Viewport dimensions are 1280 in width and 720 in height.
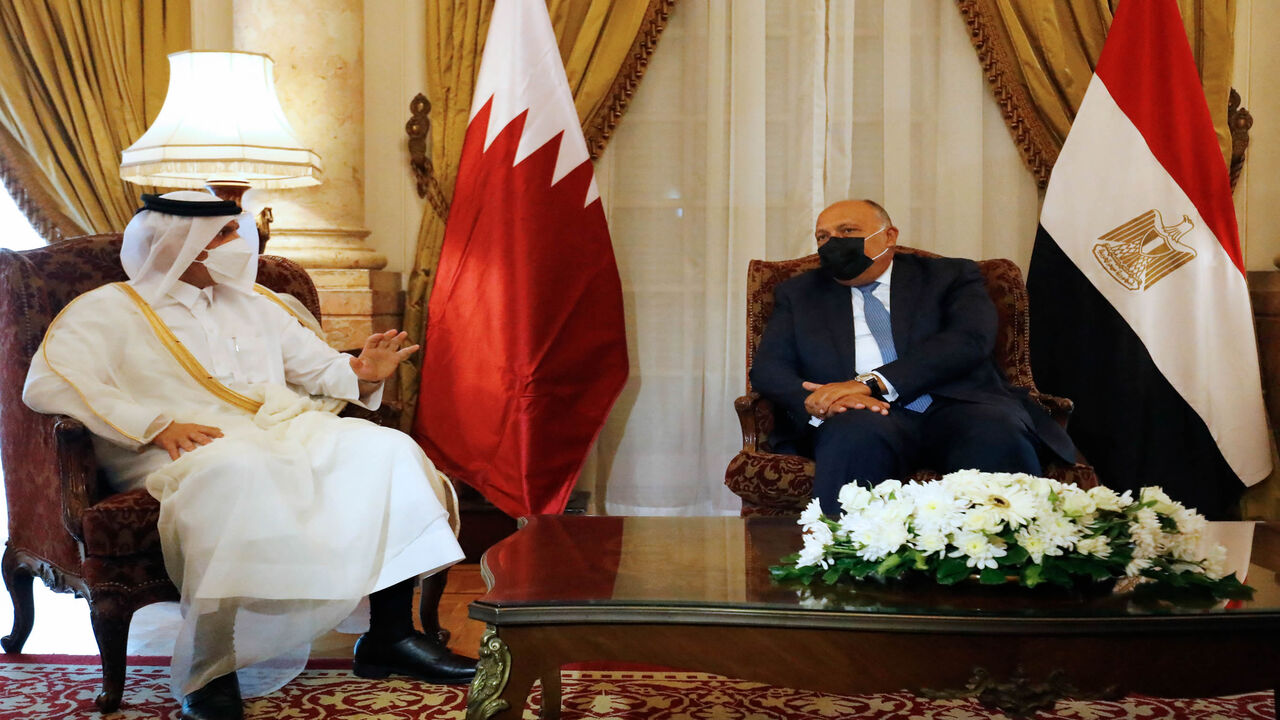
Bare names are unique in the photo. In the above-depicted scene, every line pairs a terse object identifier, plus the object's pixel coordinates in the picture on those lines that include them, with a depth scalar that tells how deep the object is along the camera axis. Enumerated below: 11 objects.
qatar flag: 3.80
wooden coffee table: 1.61
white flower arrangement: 1.68
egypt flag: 3.66
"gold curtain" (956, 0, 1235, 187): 4.00
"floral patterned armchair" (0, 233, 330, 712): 2.37
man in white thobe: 2.31
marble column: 3.94
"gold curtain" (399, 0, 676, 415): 4.09
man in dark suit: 2.85
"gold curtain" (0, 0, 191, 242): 3.95
